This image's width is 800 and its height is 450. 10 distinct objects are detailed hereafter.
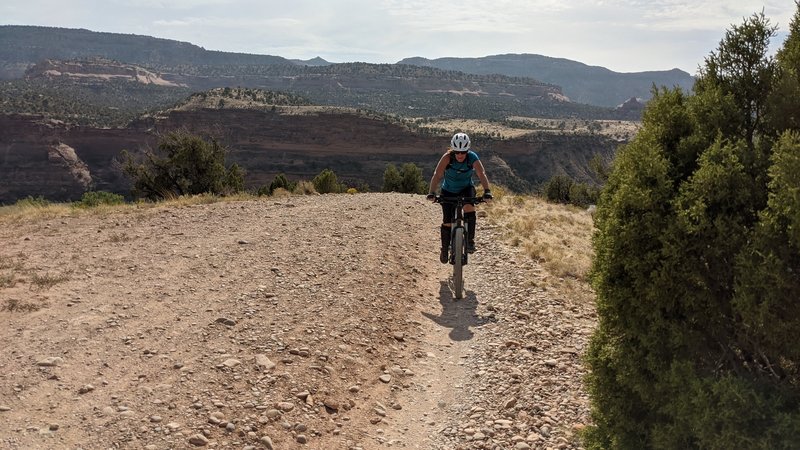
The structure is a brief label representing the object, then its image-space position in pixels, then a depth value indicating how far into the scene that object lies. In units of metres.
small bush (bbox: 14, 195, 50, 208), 13.76
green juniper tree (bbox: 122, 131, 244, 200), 25.62
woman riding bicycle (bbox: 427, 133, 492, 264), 7.86
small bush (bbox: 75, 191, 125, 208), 14.28
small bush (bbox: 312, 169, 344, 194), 28.34
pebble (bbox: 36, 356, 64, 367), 4.86
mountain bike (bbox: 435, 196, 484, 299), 7.78
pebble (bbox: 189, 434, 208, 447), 3.99
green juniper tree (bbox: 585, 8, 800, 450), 2.50
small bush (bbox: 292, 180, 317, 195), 18.71
